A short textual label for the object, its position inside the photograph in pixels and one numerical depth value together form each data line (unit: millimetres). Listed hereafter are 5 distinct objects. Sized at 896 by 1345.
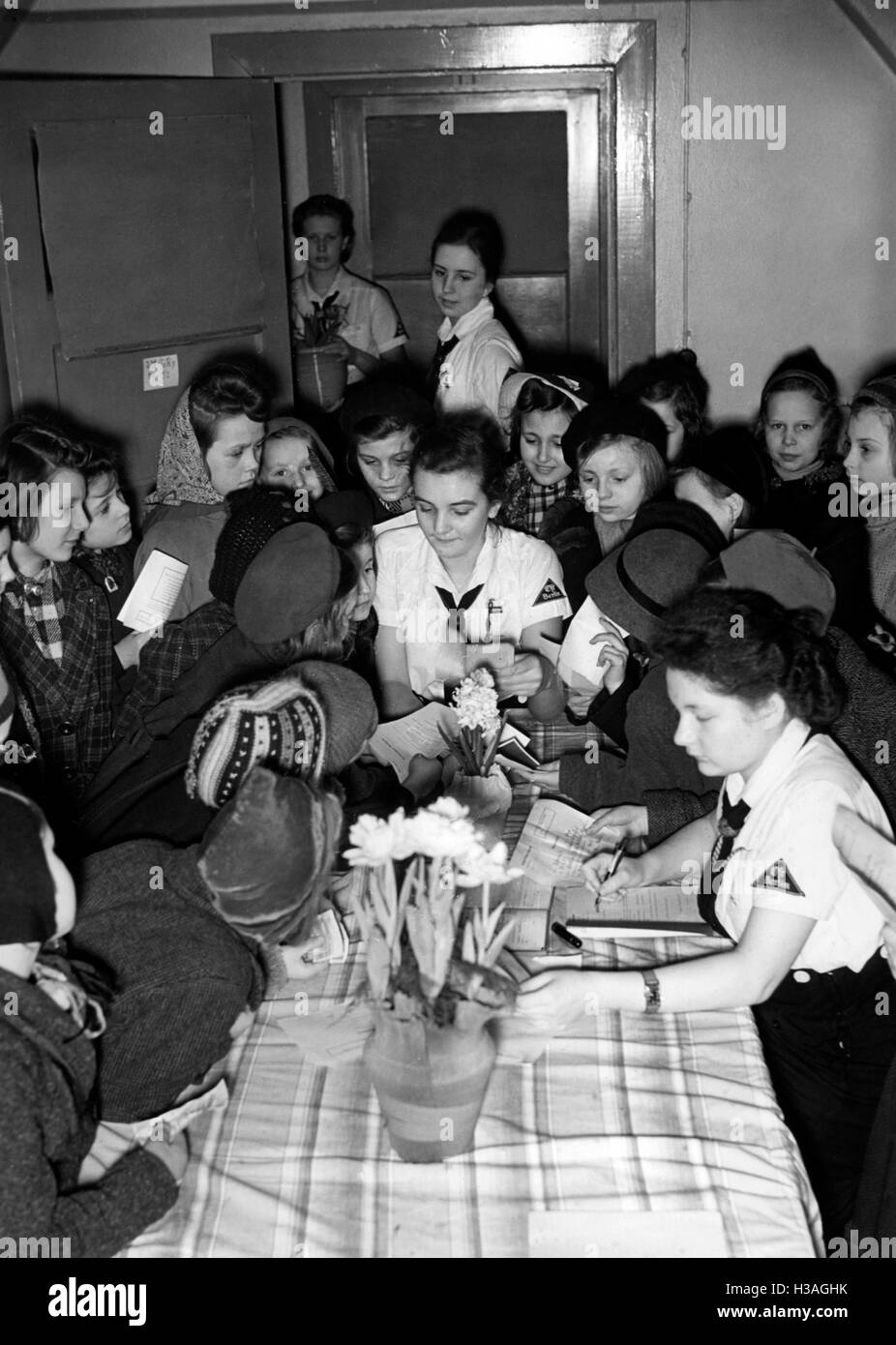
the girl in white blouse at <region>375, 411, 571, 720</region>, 3387
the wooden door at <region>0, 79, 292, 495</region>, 4383
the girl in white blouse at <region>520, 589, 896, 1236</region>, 2010
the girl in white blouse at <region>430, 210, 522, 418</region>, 4902
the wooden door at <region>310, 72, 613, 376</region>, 6137
